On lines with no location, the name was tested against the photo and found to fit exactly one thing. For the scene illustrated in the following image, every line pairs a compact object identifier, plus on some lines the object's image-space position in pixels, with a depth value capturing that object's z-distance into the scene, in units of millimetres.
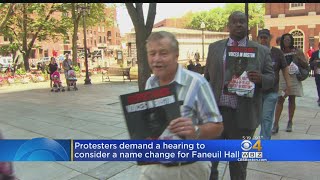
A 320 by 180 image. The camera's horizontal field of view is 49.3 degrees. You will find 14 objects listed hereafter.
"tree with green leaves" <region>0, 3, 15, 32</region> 21200
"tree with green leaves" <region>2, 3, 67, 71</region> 29078
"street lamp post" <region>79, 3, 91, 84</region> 19406
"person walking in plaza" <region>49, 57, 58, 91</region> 15805
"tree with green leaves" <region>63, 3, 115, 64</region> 29062
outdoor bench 22348
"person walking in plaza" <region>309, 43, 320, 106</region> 9531
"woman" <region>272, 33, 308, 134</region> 6176
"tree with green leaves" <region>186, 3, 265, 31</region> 69750
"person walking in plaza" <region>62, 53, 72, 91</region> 15709
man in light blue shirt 2129
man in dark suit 3254
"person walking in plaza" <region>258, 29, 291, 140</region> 4918
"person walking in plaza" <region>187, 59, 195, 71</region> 13691
